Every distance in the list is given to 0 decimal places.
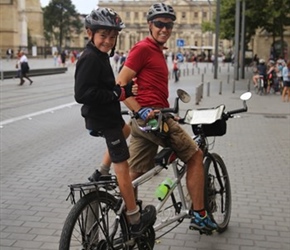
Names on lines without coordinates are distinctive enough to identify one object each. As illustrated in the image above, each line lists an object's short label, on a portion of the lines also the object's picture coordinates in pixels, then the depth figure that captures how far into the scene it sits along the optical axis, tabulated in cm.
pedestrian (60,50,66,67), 5028
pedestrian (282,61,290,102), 1987
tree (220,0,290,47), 2633
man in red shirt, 429
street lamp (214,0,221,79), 3225
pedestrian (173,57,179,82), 3168
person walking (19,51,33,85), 2698
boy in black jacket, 353
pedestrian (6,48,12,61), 5784
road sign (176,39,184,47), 5441
